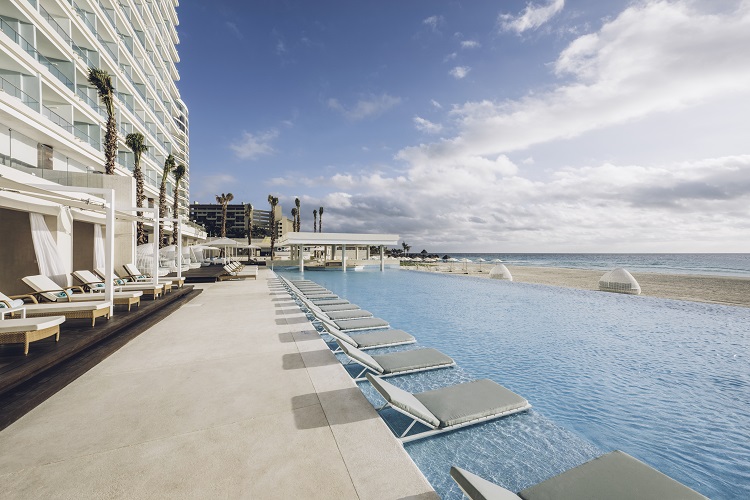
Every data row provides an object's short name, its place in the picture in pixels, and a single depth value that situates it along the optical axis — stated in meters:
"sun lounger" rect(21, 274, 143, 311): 7.23
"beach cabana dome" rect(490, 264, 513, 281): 22.29
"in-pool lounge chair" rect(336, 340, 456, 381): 4.62
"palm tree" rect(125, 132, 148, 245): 18.67
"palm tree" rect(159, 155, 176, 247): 24.23
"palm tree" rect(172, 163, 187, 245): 27.50
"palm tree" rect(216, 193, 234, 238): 45.08
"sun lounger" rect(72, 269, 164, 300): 9.06
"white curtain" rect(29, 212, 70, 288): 9.02
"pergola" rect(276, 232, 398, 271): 27.64
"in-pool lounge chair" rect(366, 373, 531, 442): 3.13
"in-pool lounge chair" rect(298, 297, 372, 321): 8.01
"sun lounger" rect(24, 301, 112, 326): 5.52
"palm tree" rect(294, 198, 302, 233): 56.39
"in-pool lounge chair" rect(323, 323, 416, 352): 5.60
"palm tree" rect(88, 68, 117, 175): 15.75
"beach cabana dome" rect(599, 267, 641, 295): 15.98
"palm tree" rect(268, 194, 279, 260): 44.28
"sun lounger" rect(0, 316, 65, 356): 4.01
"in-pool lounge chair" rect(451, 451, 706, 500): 2.00
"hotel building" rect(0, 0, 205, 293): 10.86
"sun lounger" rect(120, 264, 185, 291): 12.30
